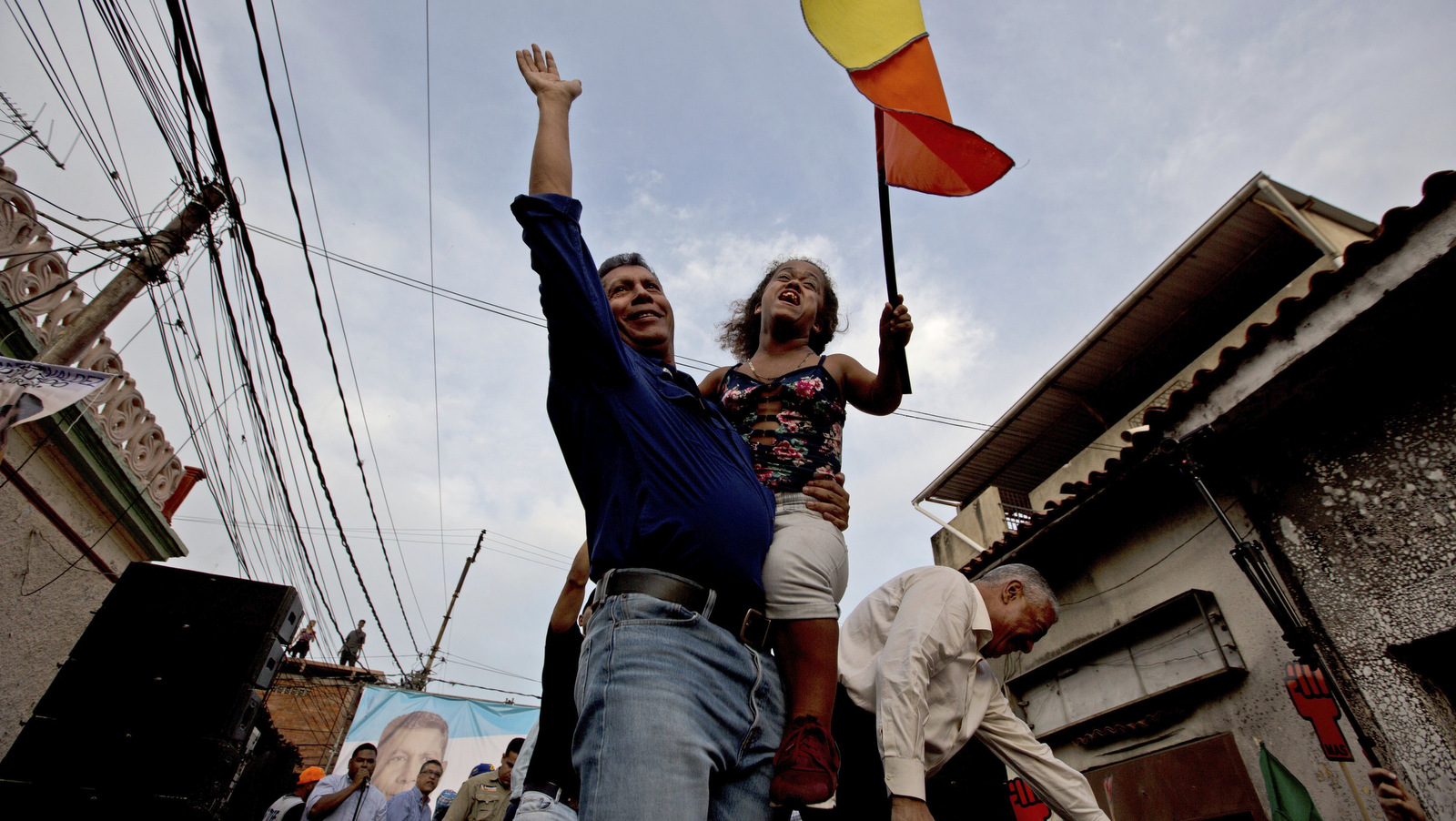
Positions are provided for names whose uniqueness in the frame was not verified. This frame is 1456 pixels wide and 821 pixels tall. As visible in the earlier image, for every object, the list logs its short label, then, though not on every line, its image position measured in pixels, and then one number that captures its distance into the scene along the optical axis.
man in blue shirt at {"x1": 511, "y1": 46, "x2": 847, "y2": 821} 0.99
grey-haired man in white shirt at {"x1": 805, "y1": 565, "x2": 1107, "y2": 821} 2.00
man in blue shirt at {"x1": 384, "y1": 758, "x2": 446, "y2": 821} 7.66
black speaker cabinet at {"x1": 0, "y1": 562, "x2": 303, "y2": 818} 4.12
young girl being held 1.23
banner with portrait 11.70
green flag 5.02
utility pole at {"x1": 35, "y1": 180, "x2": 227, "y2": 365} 5.39
